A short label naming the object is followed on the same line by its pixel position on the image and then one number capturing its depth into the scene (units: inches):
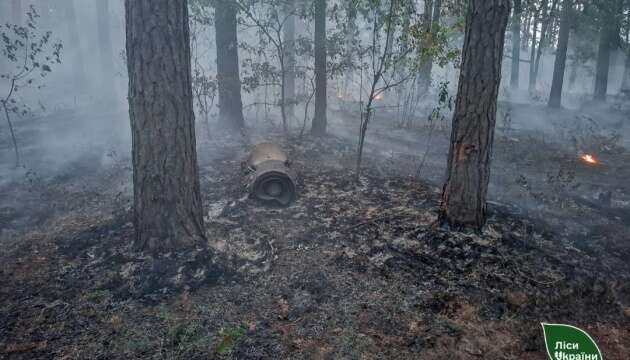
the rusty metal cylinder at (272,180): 262.8
